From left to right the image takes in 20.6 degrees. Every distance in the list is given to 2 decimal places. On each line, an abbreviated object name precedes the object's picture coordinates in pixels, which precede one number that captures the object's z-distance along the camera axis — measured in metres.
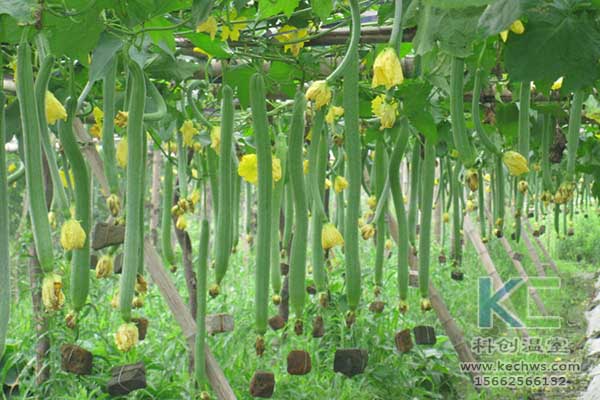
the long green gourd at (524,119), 4.13
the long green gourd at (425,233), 4.37
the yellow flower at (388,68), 3.44
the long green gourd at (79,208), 3.61
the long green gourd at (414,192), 4.59
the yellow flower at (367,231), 4.36
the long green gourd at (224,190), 3.85
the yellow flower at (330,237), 4.01
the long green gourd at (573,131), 4.26
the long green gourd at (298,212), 3.79
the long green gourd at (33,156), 3.41
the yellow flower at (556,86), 5.02
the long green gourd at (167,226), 5.08
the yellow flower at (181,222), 5.14
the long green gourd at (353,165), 3.49
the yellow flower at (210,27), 4.05
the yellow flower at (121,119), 3.98
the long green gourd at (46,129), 3.56
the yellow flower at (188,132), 4.84
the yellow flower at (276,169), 4.17
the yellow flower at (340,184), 5.01
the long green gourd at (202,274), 4.60
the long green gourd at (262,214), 3.69
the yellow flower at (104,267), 3.95
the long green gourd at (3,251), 3.33
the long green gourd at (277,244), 4.42
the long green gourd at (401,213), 4.30
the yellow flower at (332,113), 4.29
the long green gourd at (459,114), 3.76
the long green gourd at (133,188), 3.50
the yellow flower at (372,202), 5.30
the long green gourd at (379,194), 4.60
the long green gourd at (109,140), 3.75
